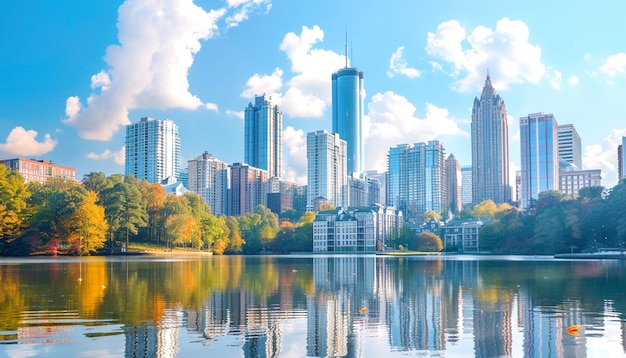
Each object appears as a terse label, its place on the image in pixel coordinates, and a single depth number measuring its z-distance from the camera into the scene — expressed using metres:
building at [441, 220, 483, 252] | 181.62
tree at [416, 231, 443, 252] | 165.38
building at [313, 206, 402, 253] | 186.12
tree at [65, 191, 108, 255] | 90.44
